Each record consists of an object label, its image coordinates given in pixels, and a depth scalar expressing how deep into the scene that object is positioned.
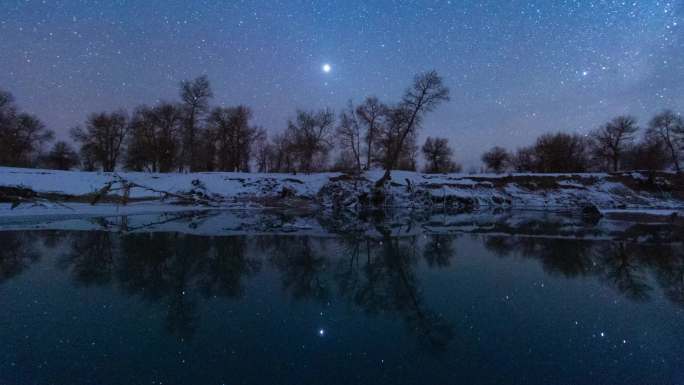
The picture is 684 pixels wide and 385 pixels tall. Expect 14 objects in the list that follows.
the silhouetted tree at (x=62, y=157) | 67.19
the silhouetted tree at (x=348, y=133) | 50.81
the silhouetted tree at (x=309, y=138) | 54.94
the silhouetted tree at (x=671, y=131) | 53.72
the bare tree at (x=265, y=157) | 77.00
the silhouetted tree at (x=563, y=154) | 63.84
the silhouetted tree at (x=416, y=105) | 35.78
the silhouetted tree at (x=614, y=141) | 60.78
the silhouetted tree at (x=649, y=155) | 53.59
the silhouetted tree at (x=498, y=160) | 80.06
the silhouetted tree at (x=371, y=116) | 48.59
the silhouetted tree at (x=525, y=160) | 73.01
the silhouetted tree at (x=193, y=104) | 43.94
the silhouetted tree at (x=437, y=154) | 75.31
